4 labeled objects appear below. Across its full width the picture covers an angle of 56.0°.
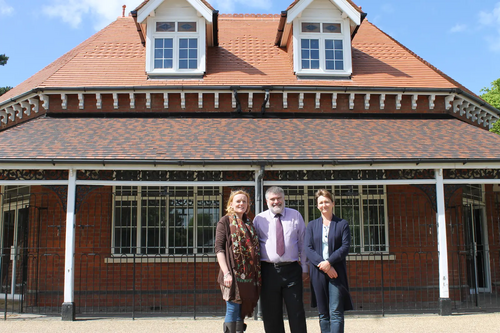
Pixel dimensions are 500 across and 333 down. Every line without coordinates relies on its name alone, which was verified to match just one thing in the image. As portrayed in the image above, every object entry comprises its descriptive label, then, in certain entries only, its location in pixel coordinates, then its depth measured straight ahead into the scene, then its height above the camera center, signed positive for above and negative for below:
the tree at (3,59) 21.70 +7.70
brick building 8.98 +1.31
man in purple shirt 5.22 -0.55
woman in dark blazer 5.42 -0.49
